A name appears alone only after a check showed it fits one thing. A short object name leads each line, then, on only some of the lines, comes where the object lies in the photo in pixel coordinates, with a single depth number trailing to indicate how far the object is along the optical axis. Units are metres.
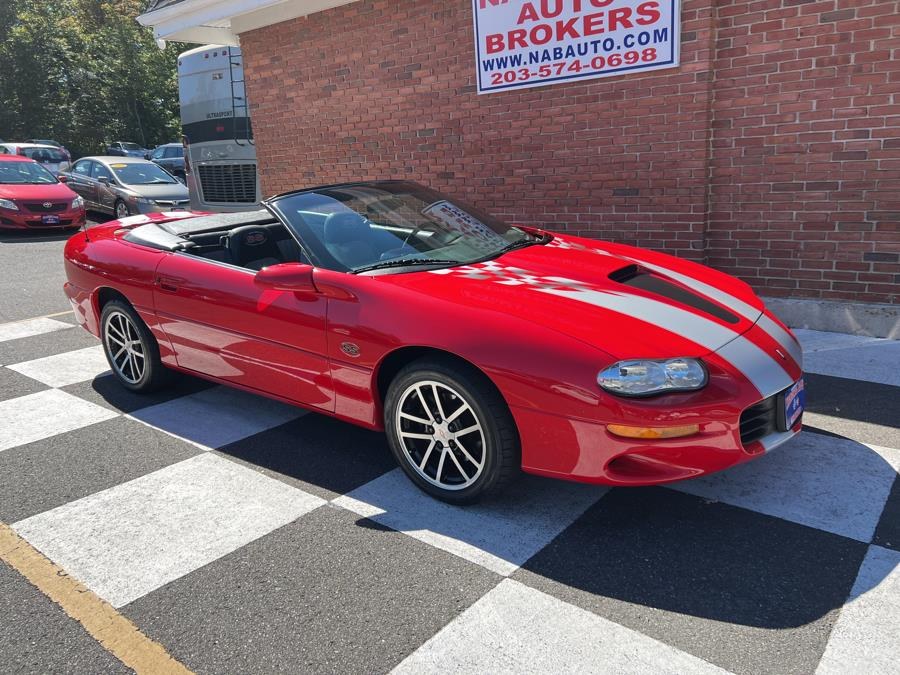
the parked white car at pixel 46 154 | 22.20
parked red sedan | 13.73
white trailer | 10.76
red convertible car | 2.91
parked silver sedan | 14.84
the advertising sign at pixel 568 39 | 6.14
